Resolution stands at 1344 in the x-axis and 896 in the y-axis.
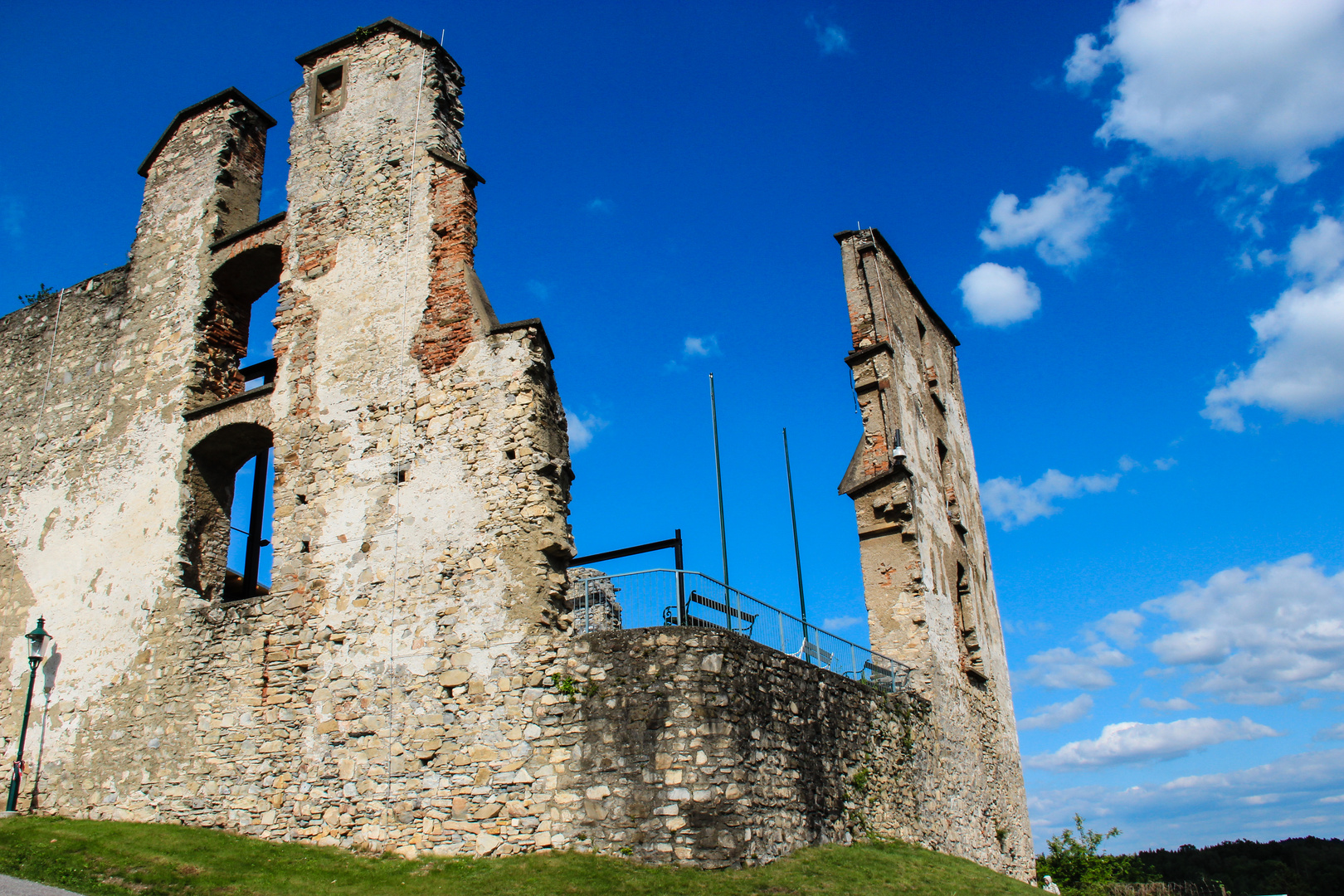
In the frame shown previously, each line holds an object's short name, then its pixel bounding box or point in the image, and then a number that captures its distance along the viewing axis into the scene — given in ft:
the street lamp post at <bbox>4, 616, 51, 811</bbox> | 41.22
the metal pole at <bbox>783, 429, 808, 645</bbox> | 58.21
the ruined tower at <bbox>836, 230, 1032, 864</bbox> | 49.49
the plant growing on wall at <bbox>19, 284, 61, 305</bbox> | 53.11
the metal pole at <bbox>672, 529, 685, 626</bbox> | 32.96
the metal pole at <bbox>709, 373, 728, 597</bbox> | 44.73
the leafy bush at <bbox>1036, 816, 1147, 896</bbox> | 61.93
